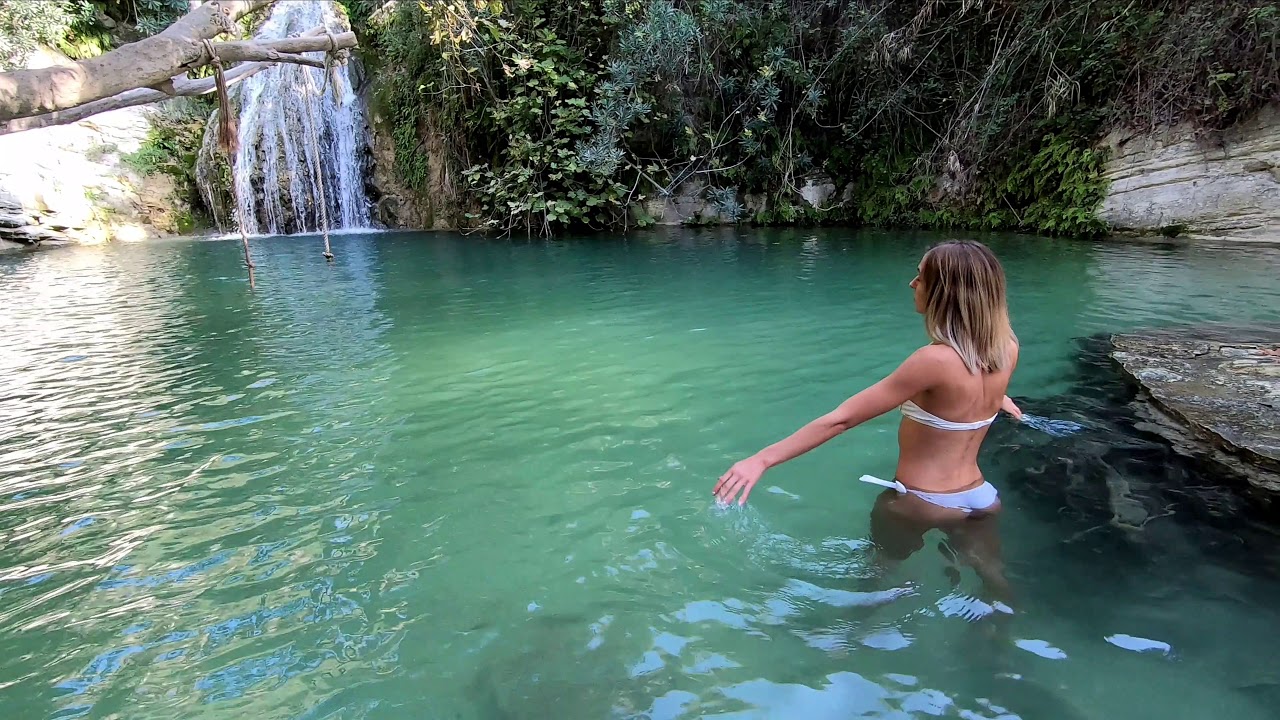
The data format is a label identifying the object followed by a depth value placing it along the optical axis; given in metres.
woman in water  2.65
